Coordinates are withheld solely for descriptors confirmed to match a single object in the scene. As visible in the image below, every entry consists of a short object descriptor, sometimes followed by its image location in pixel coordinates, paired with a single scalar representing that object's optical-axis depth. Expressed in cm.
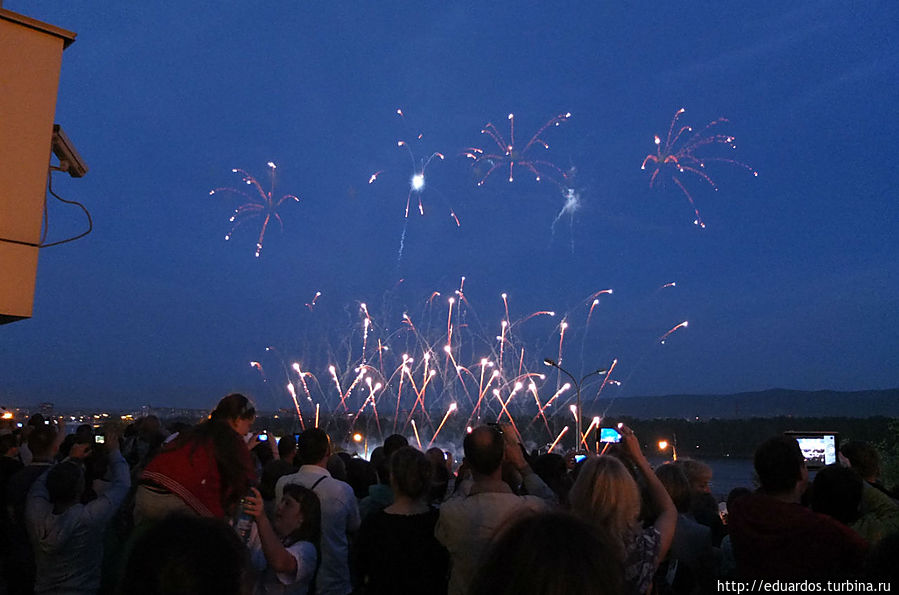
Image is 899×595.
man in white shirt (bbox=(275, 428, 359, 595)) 491
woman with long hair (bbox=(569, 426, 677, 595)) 345
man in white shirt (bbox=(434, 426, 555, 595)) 379
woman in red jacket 334
